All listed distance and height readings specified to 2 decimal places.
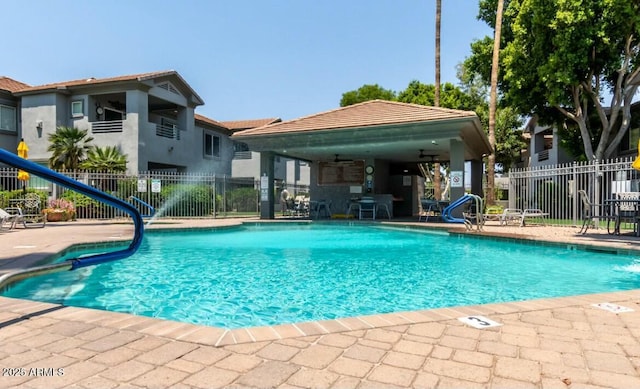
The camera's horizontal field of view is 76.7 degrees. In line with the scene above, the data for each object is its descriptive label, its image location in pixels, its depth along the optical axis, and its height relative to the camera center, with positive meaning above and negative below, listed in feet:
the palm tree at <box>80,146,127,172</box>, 59.26 +5.11
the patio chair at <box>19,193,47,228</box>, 47.12 -1.50
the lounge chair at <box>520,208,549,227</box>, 41.87 -2.15
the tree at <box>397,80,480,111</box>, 91.40 +23.11
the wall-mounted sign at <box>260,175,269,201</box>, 56.34 +1.02
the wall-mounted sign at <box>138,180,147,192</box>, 55.40 +1.46
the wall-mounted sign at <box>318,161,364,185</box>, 64.59 +3.61
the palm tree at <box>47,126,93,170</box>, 59.47 +6.76
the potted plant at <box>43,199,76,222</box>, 50.34 -1.86
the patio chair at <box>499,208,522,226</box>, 45.75 -2.82
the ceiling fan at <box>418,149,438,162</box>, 58.34 +6.11
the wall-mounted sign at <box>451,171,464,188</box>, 44.86 +1.70
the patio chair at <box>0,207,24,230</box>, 34.61 -2.23
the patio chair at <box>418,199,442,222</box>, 49.66 -1.40
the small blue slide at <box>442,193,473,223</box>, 33.37 -1.48
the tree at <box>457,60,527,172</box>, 97.35 +15.63
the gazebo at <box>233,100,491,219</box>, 45.16 +6.24
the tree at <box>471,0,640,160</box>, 52.01 +19.05
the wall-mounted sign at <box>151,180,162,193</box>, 54.95 +1.31
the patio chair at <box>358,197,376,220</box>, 57.66 -1.77
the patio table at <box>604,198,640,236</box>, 30.17 -1.45
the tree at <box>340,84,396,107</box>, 107.96 +27.27
